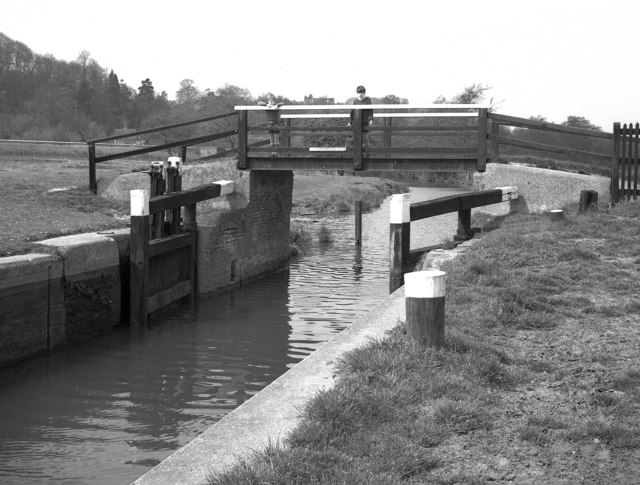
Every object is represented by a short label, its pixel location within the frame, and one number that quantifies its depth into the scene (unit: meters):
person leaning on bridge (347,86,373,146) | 16.05
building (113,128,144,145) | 59.79
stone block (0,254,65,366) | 9.43
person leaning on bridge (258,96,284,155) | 17.11
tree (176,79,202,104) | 92.31
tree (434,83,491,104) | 51.96
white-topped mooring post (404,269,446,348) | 5.63
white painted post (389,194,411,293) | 11.47
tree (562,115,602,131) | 51.11
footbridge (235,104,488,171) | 15.39
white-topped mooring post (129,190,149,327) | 12.19
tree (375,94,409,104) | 59.38
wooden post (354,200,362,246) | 23.27
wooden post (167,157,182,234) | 14.38
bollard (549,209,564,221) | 12.52
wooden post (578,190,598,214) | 13.98
